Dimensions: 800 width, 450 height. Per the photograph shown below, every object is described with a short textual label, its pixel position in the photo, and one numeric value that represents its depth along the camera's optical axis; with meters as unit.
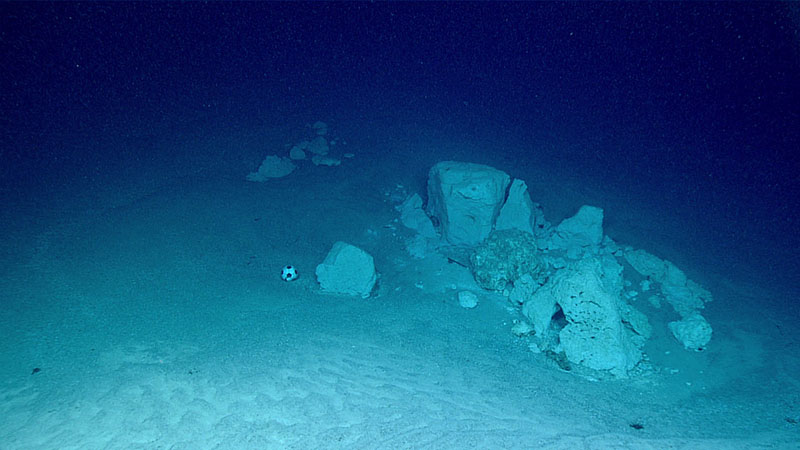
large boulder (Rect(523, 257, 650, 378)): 4.40
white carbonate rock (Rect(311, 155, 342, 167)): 9.16
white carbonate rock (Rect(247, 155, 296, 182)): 8.42
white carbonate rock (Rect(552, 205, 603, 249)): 6.71
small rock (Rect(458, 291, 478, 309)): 5.34
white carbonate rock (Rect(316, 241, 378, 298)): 5.52
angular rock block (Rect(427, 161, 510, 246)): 6.34
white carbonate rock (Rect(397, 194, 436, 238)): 7.00
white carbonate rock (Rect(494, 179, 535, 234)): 6.76
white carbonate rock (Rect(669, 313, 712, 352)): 4.96
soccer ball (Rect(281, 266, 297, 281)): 5.67
